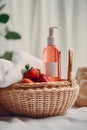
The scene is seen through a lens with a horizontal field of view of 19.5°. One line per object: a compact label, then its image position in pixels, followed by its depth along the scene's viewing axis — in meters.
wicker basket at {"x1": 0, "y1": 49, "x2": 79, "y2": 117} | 0.73
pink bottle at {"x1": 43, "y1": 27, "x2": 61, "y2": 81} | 0.86
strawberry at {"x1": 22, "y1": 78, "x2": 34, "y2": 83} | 0.76
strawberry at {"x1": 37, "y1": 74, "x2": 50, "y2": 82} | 0.78
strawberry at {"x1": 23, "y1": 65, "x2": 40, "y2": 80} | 0.80
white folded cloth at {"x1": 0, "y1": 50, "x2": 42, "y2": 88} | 0.74
